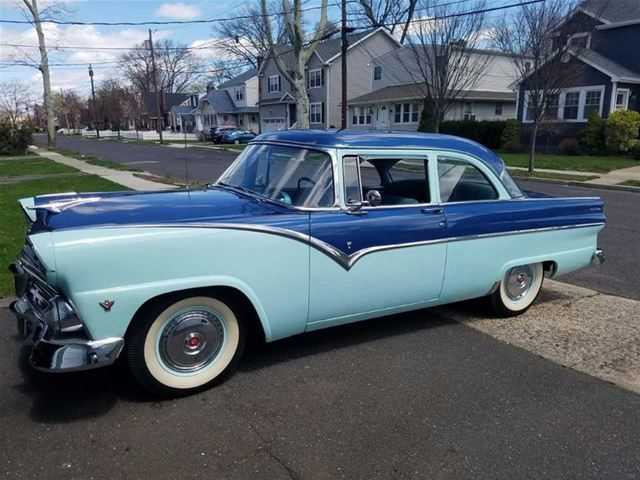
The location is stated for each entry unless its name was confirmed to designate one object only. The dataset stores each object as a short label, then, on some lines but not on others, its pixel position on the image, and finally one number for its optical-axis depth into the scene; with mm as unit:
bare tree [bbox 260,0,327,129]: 27344
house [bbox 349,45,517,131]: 35688
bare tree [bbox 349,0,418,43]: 52634
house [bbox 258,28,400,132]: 43594
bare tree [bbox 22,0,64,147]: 34988
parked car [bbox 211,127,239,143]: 47984
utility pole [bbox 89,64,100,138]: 75994
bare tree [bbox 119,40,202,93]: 75438
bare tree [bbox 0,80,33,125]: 81500
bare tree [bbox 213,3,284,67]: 56156
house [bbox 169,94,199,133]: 77188
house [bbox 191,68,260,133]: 61438
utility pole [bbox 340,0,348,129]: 23841
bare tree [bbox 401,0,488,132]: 20250
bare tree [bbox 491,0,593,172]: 17562
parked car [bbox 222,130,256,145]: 47375
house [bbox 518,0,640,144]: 25984
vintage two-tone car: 3016
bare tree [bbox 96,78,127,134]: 94062
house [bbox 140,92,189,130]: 88000
